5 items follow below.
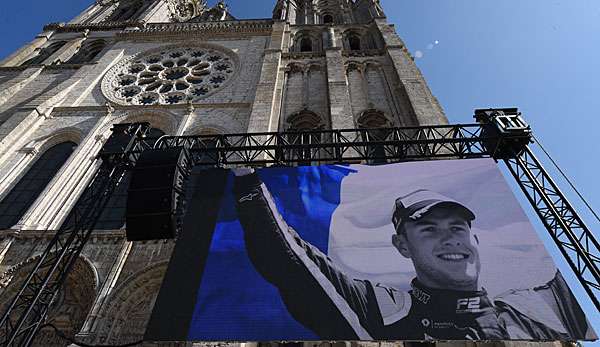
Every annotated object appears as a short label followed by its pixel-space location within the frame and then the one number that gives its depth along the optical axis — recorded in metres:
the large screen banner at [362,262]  5.90
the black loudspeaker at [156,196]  7.43
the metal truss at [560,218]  6.02
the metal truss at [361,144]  8.48
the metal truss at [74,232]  5.68
